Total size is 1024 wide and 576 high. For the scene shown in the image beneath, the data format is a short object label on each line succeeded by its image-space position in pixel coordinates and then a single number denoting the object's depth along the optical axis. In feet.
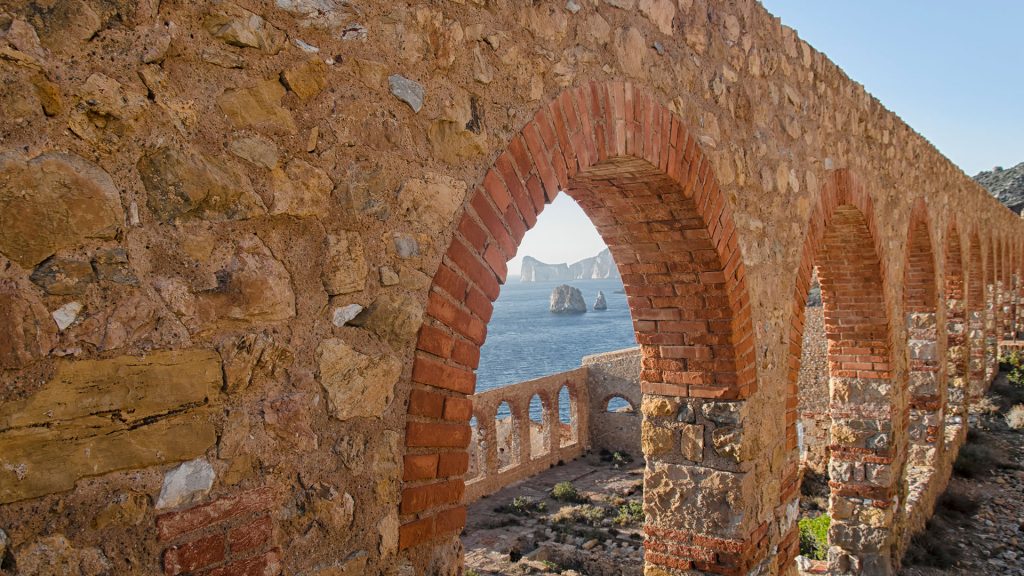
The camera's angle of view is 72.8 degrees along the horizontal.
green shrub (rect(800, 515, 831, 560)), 31.89
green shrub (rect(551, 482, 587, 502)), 68.54
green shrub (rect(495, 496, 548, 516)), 65.16
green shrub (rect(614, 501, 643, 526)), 59.67
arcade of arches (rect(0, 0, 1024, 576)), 4.20
